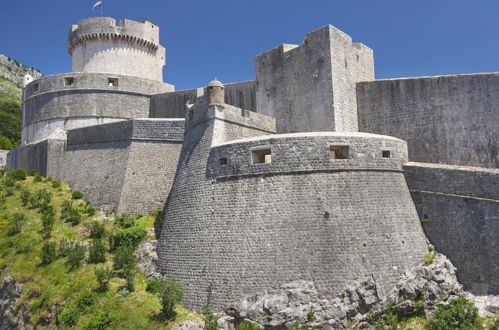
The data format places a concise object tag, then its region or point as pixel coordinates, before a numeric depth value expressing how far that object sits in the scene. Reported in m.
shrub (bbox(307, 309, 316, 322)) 15.05
